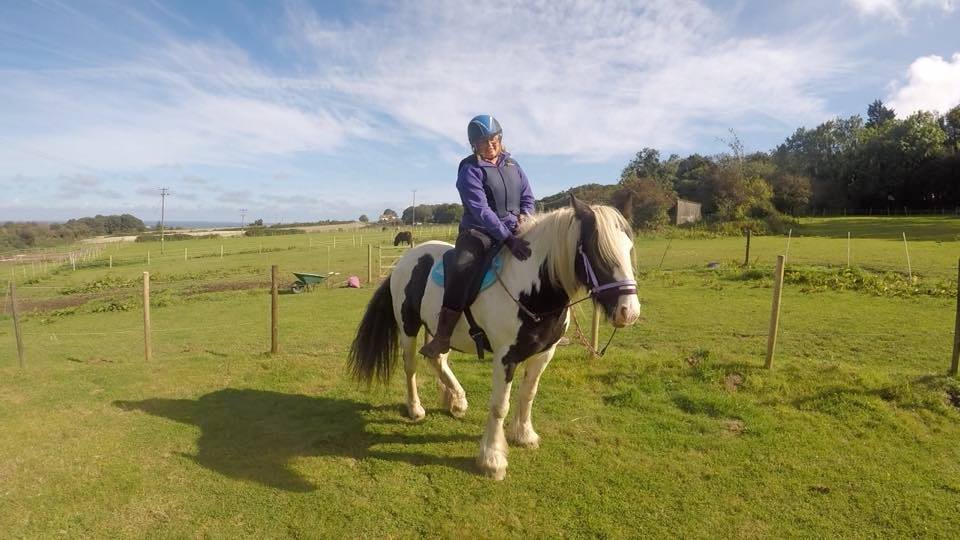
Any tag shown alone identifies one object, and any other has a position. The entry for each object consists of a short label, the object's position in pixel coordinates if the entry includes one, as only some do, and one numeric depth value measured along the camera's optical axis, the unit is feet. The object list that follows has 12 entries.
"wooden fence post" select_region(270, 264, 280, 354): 23.84
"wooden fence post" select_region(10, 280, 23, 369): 22.38
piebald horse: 10.16
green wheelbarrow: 55.72
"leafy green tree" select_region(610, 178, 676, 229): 123.03
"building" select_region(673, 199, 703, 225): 134.92
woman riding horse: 12.05
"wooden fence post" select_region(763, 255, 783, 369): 20.10
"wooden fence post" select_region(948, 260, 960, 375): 18.54
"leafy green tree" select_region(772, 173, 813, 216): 156.25
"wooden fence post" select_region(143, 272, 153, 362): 22.89
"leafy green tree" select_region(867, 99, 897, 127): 259.39
